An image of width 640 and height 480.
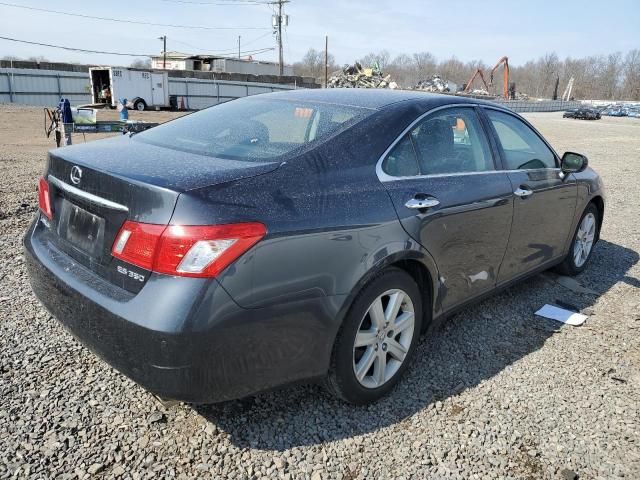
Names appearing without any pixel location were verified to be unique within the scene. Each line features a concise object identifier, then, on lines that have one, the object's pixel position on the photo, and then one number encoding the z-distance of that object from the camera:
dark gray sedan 1.98
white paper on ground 3.94
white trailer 32.84
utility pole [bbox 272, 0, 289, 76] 57.59
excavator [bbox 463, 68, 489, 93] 69.28
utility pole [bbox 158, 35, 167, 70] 73.41
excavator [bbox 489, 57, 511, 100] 62.50
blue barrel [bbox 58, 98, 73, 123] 10.42
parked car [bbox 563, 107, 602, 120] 46.81
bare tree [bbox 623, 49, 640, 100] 112.81
